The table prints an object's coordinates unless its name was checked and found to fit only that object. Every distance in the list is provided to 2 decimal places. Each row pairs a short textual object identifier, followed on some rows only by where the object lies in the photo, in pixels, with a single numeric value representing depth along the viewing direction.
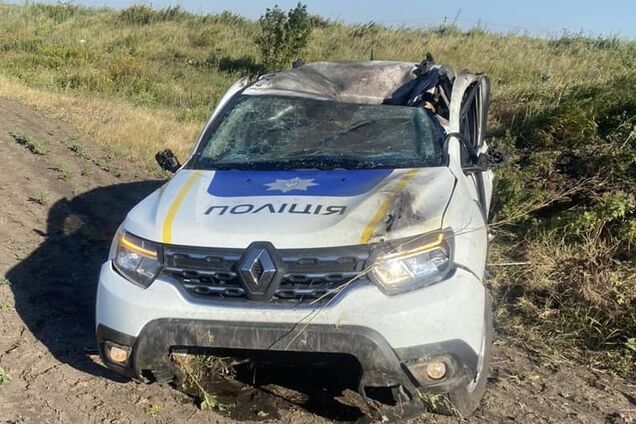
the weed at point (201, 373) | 3.68
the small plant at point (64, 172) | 8.27
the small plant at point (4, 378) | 4.00
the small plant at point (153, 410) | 3.81
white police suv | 3.25
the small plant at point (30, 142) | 8.97
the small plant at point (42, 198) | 7.25
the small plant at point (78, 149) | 9.56
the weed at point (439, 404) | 3.35
